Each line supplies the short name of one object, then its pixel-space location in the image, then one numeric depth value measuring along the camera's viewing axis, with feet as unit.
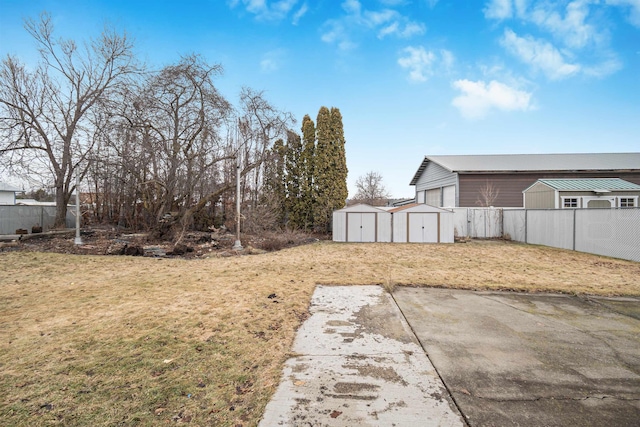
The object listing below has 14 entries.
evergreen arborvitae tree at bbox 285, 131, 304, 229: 55.67
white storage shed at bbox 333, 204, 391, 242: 45.09
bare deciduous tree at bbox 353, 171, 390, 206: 105.81
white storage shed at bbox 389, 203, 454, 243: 44.21
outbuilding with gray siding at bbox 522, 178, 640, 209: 41.86
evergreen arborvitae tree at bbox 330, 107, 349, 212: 53.26
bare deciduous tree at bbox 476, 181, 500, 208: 56.97
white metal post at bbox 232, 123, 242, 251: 35.57
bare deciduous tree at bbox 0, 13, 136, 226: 41.06
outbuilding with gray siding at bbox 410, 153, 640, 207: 56.85
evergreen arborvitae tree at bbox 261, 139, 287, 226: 55.31
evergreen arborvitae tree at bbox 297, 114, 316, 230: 54.57
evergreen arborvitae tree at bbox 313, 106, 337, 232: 52.80
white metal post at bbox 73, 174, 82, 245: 36.27
